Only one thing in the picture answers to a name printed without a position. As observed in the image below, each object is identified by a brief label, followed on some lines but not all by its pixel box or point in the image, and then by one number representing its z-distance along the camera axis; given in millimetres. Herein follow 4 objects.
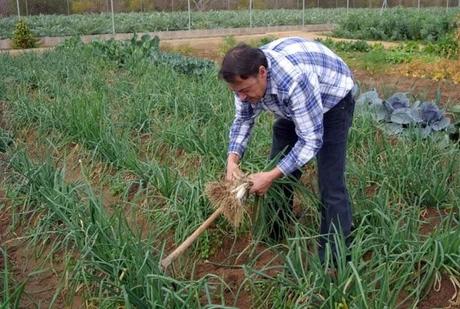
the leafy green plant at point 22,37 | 16844
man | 2666
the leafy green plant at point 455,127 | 5069
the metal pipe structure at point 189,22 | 20831
